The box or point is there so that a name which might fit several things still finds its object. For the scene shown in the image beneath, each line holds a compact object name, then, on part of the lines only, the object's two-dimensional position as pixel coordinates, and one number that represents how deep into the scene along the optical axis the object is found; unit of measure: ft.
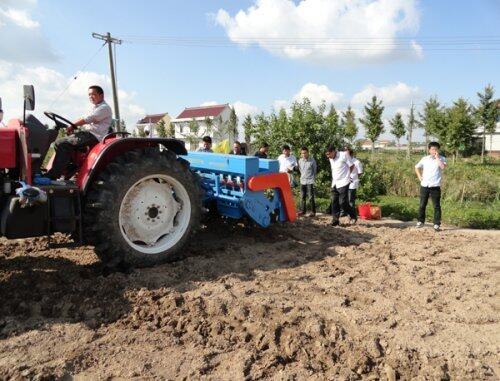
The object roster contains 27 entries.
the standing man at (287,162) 31.24
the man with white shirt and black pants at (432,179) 25.31
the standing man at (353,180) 27.48
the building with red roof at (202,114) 145.79
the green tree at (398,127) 120.78
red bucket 28.76
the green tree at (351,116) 119.14
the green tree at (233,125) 127.17
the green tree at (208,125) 115.65
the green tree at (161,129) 132.29
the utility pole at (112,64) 69.51
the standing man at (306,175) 30.67
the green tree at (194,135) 103.74
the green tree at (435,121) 98.94
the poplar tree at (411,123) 115.30
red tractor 13.12
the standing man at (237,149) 29.26
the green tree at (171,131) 140.38
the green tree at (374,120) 108.06
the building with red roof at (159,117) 156.66
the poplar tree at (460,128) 94.07
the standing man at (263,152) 30.68
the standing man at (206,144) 27.48
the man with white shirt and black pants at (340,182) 25.95
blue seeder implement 18.83
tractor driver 14.87
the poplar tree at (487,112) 101.40
